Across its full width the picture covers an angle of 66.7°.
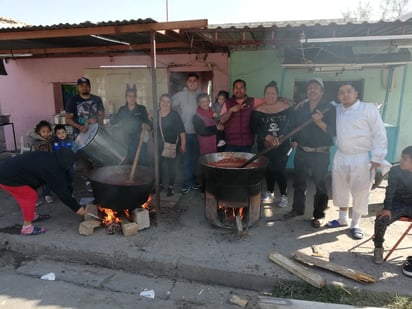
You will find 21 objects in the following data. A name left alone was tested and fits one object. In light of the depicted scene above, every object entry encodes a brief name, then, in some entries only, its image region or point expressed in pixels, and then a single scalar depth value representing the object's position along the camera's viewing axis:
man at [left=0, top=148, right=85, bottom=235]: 3.88
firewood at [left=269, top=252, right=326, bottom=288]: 3.05
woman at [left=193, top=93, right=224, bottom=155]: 5.33
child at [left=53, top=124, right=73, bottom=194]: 5.20
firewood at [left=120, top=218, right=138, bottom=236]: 4.04
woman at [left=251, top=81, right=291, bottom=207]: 4.65
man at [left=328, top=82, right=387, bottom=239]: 3.68
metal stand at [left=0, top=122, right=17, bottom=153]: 8.62
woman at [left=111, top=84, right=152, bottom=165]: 5.28
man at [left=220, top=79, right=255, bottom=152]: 4.79
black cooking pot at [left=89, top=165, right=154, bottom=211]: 3.90
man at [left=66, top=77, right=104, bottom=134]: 5.41
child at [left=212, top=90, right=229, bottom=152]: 5.39
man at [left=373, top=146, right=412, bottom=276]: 3.37
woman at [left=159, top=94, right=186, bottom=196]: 5.20
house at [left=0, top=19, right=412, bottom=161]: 4.17
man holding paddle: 4.04
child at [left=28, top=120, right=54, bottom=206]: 5.23
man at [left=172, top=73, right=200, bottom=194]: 5.64
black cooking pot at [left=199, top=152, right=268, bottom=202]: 3.79
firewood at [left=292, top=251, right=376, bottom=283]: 3.09
